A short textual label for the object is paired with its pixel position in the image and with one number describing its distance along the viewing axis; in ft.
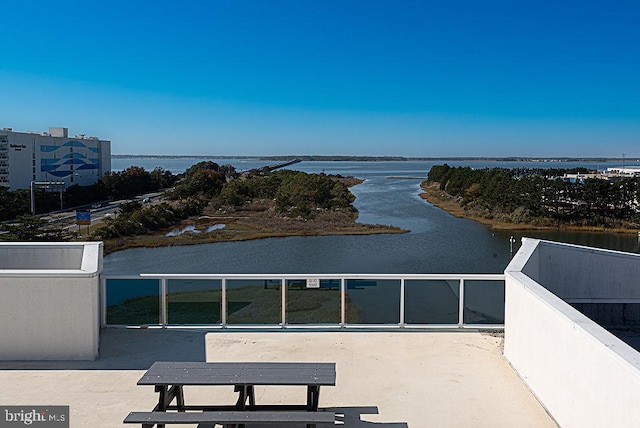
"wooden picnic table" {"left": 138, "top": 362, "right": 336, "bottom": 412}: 11.37
